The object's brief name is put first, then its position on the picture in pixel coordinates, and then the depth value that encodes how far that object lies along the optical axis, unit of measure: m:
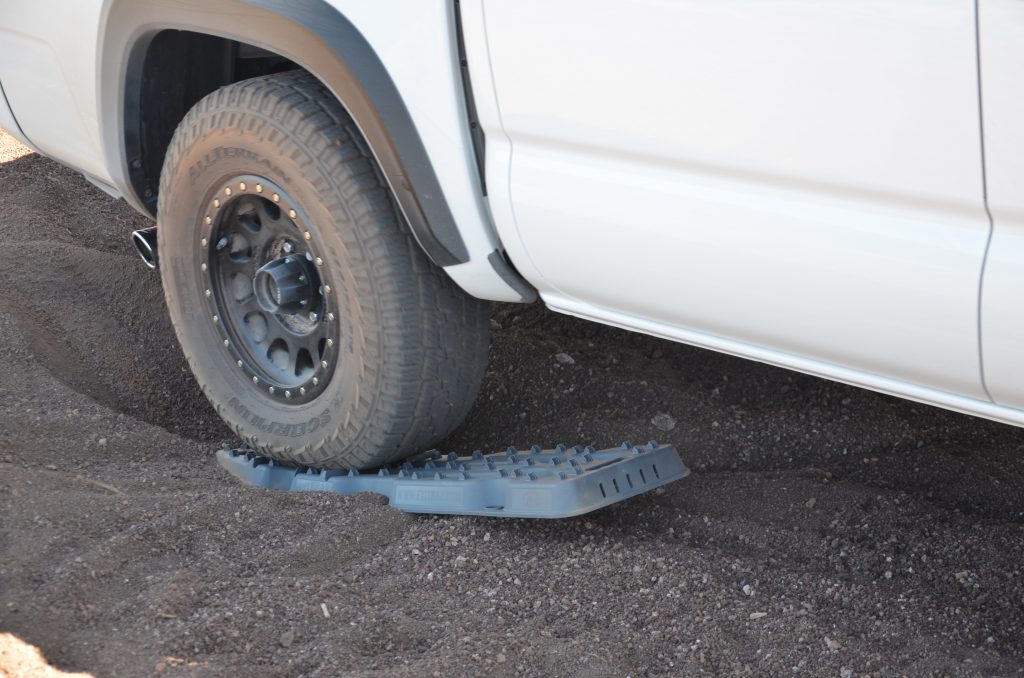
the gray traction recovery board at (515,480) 4.40
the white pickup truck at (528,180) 3.83
